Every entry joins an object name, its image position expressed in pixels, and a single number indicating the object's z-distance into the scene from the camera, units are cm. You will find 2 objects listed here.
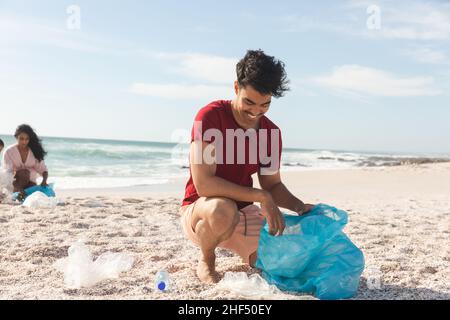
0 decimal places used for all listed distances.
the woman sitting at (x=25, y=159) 589
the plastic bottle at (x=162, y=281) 252
